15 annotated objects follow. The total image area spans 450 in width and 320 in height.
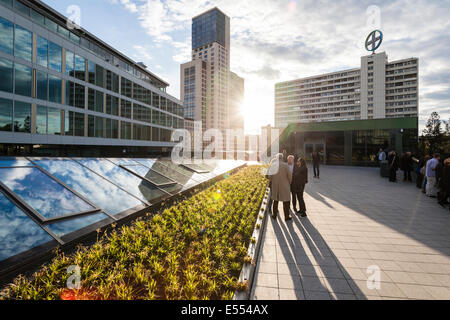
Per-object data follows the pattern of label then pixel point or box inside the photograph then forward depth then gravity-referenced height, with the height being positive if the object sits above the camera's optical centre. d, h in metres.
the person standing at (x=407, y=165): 13.70 -0.63
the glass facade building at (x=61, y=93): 17.94 +6.72
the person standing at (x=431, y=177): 9.35 -0.97
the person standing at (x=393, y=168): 13.84 -0.83
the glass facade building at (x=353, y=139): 22.02 +1.88
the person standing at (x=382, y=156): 17.22 -0.06
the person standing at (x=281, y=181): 6.32 -0.79
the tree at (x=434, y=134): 53.89 +5.85
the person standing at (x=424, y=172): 10.25 -0.84
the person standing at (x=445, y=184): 7.79 -1.06
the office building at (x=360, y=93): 85.00 +28.03
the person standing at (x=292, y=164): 7.57 -0.37
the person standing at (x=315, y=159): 15.21 -0.31
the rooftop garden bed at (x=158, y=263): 2.71 -1.75
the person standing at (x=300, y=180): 6.89 -0.85
